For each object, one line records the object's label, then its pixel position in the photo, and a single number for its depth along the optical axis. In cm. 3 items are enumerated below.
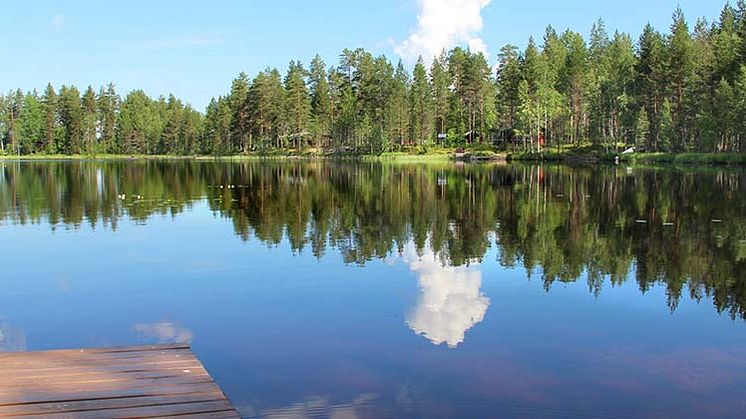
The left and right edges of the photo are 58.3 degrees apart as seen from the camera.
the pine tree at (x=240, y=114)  13838
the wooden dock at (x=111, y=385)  700
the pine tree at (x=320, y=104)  13162
